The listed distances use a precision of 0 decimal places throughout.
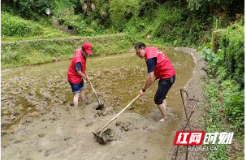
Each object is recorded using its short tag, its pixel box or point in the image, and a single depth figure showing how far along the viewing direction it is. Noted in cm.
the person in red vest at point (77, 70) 386
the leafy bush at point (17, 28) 1139
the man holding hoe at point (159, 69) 308
